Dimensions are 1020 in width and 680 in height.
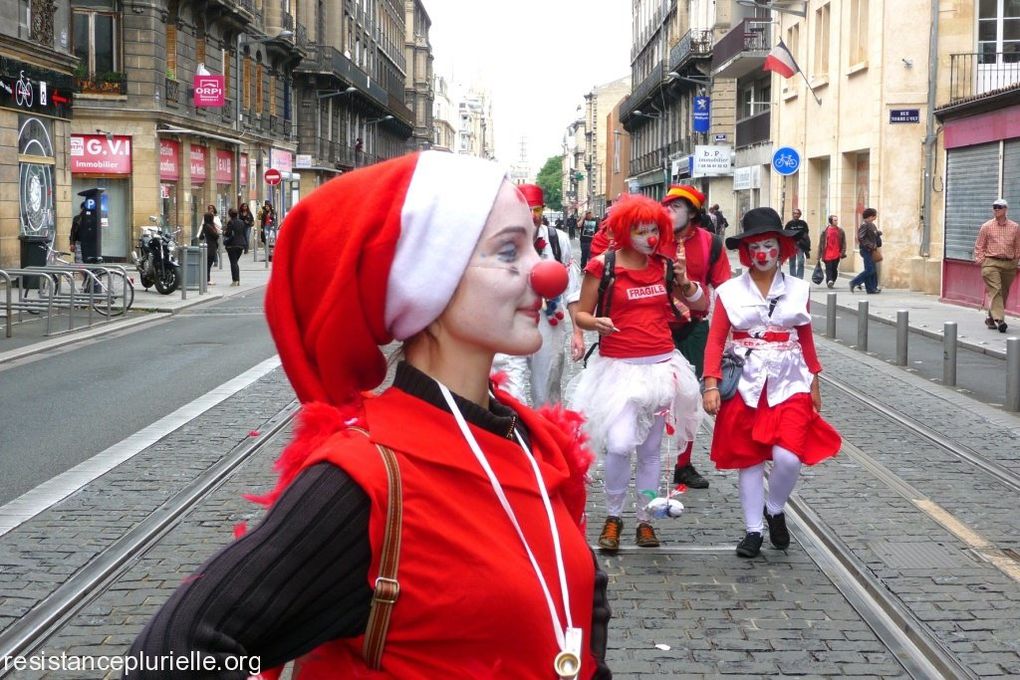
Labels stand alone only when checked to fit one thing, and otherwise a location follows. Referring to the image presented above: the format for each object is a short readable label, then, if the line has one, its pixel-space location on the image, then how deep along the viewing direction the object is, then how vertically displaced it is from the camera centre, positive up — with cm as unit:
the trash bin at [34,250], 2284 -18
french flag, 3439 +480
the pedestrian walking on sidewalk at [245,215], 3500 +70
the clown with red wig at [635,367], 643 -63
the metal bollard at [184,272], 2457 -61
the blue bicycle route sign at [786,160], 2881 +184
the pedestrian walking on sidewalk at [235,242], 2969 -2
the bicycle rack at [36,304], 1755 -89
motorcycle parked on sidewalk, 2512 -42
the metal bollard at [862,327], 1644 -104
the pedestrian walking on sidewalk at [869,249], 2631 -9
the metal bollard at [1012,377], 1108 -112
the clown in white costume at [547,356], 798 -70
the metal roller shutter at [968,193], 2295 +94
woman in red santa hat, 173 -33
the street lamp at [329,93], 6506 +739
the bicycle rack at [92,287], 1950 -72
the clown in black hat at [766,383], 620 -66
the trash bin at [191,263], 2581 -44
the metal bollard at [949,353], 1285 -107
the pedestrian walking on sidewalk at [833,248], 2916 -9
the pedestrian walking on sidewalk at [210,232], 3209 +22
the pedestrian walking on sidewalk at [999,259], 1820 -20
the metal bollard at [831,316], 1821 -101
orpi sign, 3750 +427
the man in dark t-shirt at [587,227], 4094 +57
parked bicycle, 1963 -79
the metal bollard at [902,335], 1455 -101
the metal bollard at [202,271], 2603 -60
